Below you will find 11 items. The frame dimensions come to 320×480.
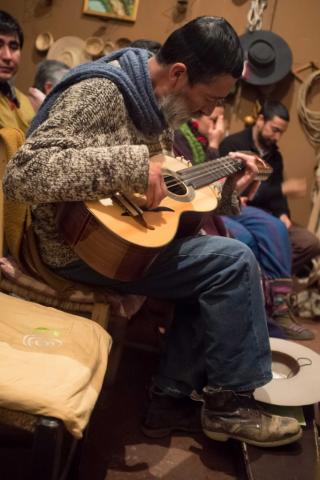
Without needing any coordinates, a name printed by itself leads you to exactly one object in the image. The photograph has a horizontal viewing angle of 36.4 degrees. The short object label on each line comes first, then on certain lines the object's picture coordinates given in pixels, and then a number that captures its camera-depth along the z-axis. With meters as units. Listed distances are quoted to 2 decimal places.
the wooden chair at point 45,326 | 0.90
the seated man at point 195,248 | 1.38
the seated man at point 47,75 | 2.98
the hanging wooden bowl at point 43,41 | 4.12
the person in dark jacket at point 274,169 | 3.30
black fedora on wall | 3.78
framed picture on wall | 3.95
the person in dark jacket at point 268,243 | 2.76
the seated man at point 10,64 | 2.66
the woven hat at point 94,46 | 4.01
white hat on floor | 1.63
